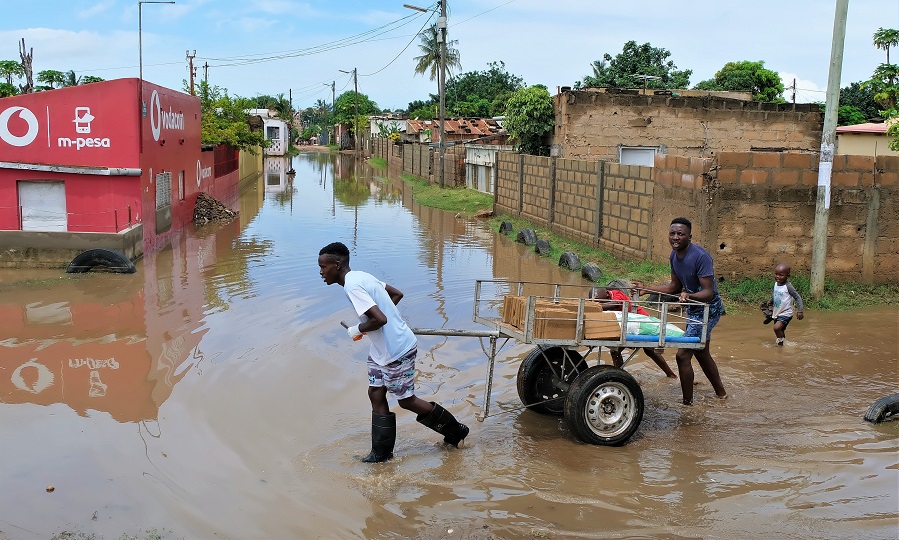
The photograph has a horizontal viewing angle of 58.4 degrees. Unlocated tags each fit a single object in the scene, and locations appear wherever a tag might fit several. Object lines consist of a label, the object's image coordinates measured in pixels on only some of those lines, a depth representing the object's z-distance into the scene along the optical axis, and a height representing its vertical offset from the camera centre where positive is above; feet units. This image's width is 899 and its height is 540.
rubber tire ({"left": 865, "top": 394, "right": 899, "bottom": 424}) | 23.06 -7.01
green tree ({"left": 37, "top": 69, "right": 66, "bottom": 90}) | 183.52 +14.06
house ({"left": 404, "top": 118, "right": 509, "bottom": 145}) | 164.14 +4.55
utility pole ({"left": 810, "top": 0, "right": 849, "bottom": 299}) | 37.99 +0.41
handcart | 20.98 -4.87
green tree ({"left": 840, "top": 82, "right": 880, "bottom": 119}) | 156.76 +12.45
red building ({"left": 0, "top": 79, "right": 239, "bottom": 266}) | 54.44 -1.51
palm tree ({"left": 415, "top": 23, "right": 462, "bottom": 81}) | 161.14 +18.53
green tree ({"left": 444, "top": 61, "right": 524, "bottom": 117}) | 272.90 +23.02
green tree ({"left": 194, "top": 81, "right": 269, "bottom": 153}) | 111.04 +3.58
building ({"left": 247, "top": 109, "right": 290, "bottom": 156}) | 274.16 +4.95
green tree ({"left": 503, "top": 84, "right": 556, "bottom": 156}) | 80.02 +3.57
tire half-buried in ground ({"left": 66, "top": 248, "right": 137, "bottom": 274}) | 48.75 -7.32
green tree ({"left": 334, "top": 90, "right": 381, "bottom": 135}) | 303.89 +15.47
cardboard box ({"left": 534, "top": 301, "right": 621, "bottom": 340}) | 20.94 -4.41
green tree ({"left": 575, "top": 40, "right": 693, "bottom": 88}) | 157.17 +17.85
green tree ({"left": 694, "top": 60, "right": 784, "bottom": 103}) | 150.10 +14.77
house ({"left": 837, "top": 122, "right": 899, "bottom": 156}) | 97.96 +2.83
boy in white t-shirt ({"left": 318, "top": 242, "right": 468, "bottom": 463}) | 19.40 -4.90
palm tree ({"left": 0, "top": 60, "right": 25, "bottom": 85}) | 169.58 +14.56
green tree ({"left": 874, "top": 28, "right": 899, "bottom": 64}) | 97.97 +16.33
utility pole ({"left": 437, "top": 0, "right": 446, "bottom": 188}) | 116.98 +11.97
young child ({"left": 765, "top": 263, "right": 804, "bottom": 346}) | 31.98 -5.59
